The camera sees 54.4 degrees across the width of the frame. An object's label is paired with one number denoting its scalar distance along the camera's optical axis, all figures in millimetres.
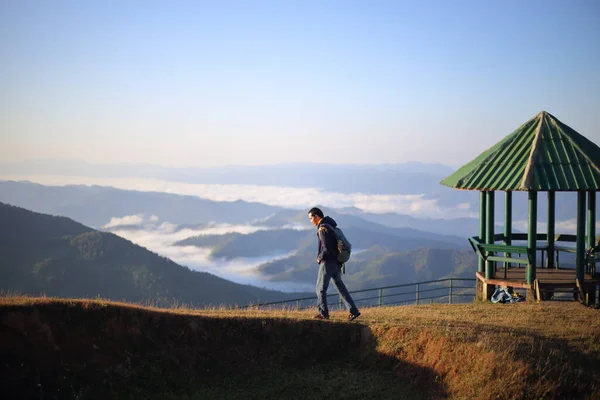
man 13875
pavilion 18797
